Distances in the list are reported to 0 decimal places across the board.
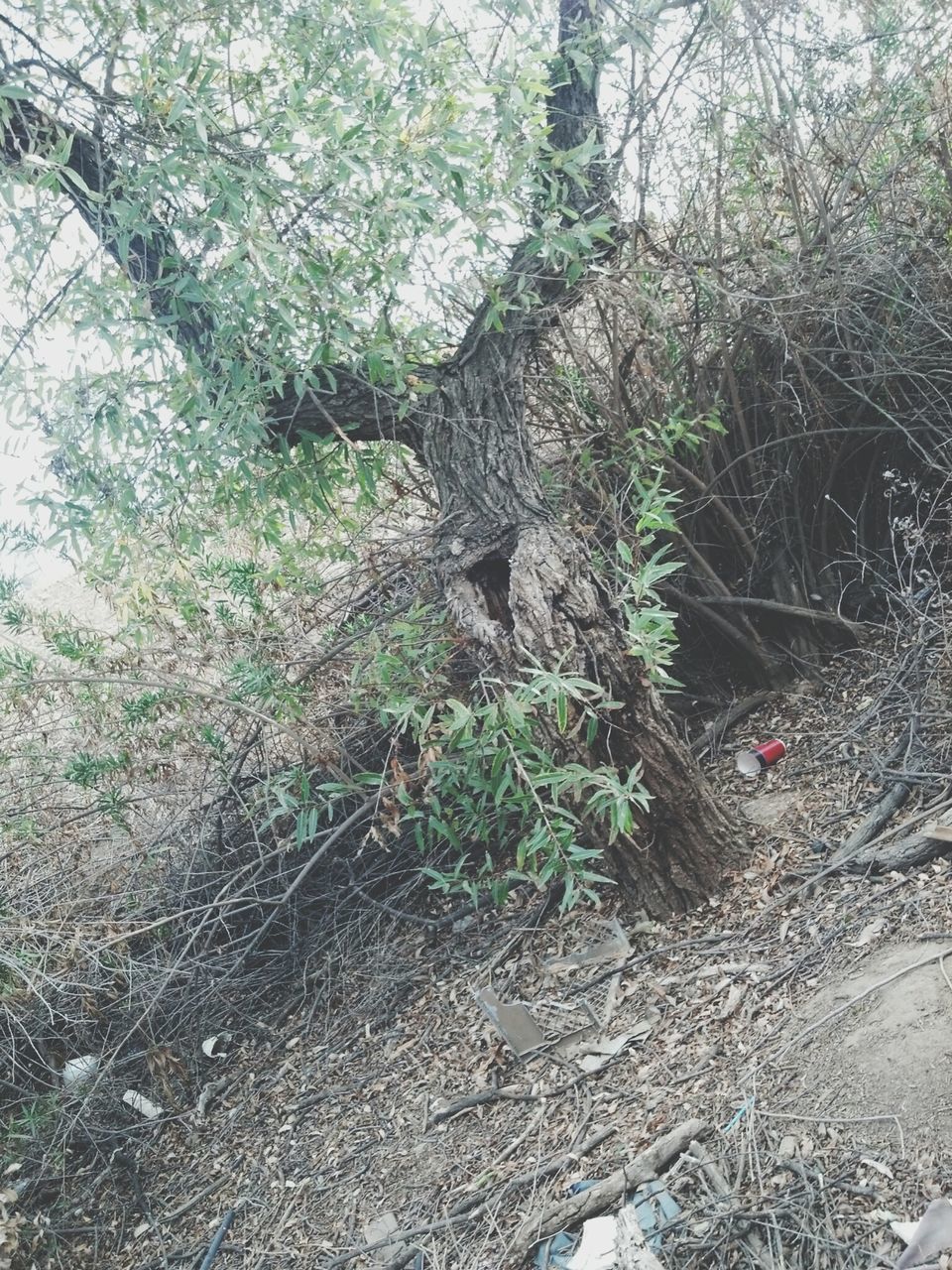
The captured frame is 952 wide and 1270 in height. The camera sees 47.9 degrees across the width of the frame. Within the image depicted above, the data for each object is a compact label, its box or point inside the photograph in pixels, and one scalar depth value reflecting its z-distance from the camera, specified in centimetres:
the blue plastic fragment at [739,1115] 281
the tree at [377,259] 309
